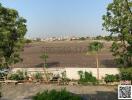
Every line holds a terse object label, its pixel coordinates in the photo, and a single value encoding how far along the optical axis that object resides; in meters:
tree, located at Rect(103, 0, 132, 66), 8.64
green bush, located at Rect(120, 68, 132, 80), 8.82
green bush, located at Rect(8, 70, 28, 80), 17.31
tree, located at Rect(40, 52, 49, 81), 18.39
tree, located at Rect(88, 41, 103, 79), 17.80
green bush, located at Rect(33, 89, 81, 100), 9.52
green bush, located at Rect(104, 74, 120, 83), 16.15
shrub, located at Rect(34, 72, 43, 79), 17.32
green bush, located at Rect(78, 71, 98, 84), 16.49
